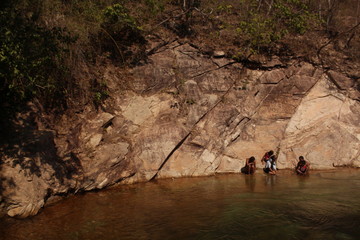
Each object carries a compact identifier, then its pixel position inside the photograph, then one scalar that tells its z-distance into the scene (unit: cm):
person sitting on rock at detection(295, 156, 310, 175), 1201
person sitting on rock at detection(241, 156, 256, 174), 1196
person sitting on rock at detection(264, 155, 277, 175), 1222
